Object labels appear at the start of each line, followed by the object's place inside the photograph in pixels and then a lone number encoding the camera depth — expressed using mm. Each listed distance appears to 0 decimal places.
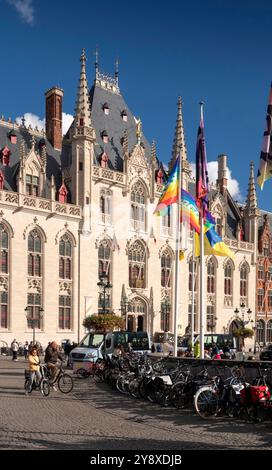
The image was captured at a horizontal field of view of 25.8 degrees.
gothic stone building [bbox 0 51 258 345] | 45844
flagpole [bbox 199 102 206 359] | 24273
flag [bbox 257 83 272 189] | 18328
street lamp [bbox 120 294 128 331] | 49222
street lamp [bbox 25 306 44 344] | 45600
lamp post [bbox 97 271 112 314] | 50781
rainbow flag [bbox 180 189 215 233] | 30000
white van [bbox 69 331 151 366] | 28938
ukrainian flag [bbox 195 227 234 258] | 27531
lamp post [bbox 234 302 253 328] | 65538
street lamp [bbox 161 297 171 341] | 56875
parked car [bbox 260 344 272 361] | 37659
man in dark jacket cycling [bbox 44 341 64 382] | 20938
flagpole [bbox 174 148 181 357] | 26620
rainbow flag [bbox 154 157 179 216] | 29578
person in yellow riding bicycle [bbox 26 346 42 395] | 19906
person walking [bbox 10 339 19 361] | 38719
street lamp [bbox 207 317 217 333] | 61225
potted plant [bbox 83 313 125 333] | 34812
